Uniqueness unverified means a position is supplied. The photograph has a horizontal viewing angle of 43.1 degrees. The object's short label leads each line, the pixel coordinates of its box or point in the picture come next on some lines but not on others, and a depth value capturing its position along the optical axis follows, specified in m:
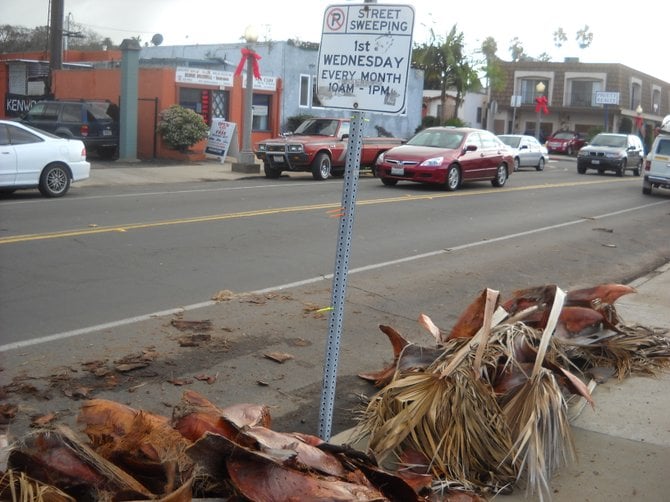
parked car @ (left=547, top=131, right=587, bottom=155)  52.62
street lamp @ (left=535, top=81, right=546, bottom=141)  45.16
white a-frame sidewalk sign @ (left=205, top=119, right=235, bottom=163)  27.75
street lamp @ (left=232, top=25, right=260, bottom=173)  24.56
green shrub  26.91
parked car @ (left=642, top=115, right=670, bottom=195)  23.53
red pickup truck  22.64
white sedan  15.83
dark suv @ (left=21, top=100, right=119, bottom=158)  24.73
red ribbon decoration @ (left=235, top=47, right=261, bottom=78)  24.91
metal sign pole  4.46
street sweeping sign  4.30
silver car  33.22
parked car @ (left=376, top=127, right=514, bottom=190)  20.53
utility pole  24.88
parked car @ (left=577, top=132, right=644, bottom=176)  32.09
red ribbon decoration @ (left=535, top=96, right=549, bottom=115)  46.22
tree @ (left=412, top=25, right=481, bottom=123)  42.09
